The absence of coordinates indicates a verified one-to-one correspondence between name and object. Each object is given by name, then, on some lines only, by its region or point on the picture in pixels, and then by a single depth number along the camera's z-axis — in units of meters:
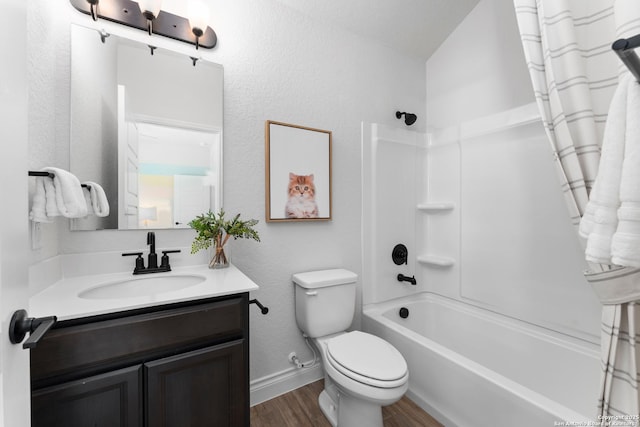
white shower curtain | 0.87
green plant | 1.44
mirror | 1.30
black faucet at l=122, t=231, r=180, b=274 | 1.35
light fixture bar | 1.32
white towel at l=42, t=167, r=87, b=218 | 1.04
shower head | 2.16
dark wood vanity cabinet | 0.86
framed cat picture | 1.74
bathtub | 1.23
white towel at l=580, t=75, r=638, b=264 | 0.70
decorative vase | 1.48
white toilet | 1.24
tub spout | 2.17
